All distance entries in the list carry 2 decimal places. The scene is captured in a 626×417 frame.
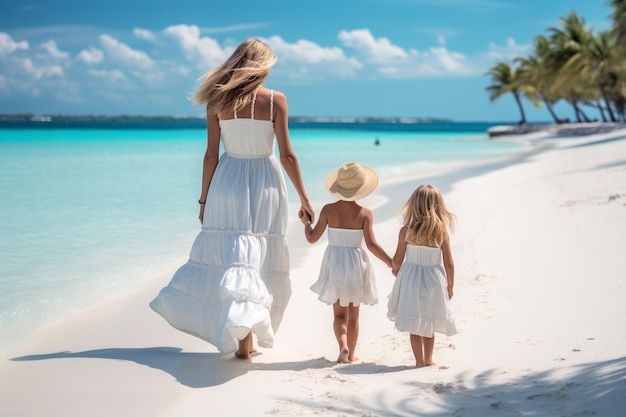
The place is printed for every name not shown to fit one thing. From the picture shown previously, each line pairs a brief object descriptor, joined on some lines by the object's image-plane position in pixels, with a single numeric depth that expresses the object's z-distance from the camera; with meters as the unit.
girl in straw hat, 4.34
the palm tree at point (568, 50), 49.44
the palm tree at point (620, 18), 28.17
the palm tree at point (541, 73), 52.91
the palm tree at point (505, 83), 65.56
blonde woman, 4.19
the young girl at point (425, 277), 4.16
